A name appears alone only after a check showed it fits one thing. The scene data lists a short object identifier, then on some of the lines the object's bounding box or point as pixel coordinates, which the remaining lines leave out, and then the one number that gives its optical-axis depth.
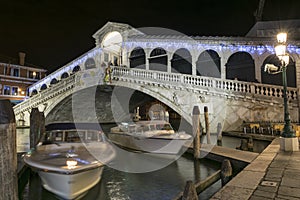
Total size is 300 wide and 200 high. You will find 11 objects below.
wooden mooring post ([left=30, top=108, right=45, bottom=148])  7.93
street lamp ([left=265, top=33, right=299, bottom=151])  6.20
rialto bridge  12.09
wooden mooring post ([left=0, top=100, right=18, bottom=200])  2.94
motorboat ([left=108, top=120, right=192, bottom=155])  8.80
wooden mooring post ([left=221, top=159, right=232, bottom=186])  4.87
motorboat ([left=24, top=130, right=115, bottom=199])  4.40
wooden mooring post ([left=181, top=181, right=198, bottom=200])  3.19
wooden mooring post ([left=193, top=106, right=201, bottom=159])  8.05
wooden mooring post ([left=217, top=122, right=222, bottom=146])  10.80
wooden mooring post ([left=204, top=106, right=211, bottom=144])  10.31
